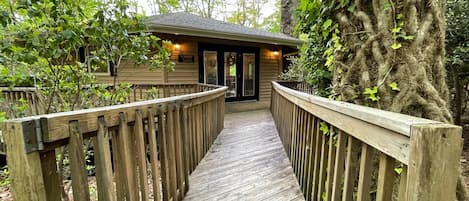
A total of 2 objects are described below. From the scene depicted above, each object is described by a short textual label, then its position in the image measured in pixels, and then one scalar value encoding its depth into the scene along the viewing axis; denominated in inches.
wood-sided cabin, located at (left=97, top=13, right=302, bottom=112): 306.5
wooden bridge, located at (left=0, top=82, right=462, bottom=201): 30.9
